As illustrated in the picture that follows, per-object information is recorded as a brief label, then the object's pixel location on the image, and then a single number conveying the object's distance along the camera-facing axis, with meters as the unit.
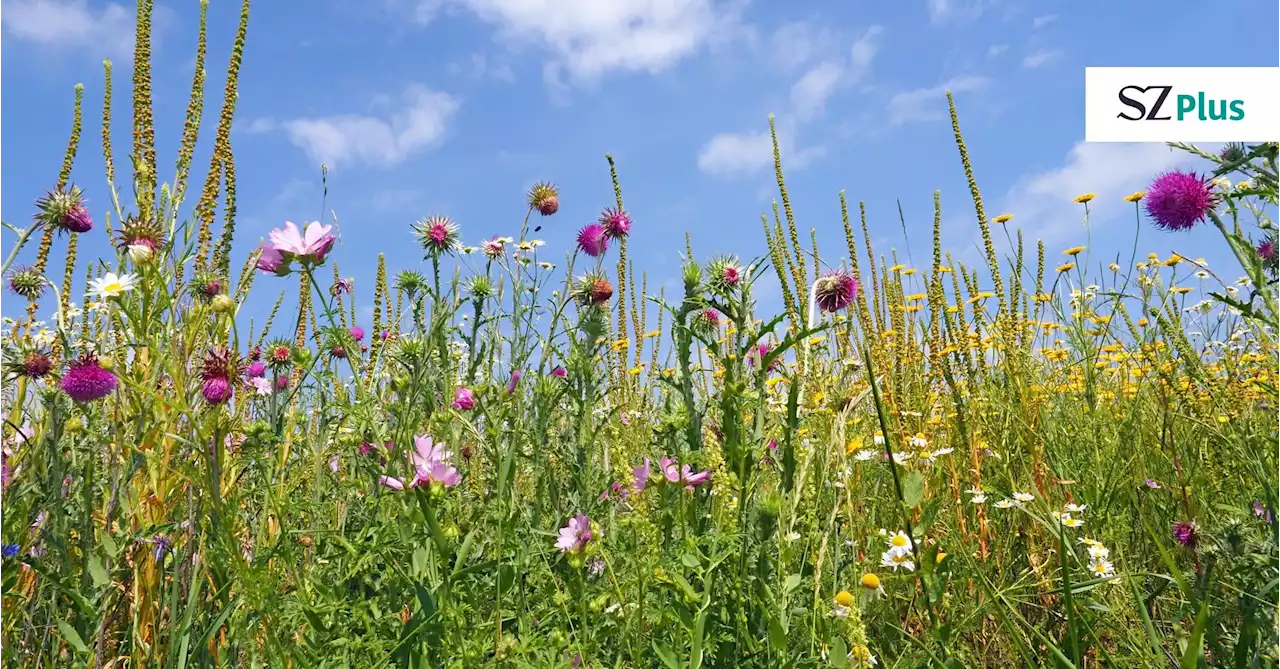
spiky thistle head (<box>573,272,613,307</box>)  0.85
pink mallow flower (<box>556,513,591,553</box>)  0.54
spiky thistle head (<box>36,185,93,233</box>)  0.85
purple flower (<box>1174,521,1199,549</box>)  0.69
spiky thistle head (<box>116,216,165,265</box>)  0.68
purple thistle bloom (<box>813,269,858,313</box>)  0.69
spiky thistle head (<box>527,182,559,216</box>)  1.07
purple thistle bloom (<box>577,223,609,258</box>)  0.98
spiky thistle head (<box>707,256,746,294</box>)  0.59
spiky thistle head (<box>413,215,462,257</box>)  0.89
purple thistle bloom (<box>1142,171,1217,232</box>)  0.74
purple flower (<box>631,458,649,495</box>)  0.58
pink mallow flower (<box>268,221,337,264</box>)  0.57
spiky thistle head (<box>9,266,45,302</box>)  1.05
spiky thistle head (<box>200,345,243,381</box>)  0.66
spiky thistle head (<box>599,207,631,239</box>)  1.01
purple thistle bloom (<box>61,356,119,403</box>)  0.73
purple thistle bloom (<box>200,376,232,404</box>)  0.68
